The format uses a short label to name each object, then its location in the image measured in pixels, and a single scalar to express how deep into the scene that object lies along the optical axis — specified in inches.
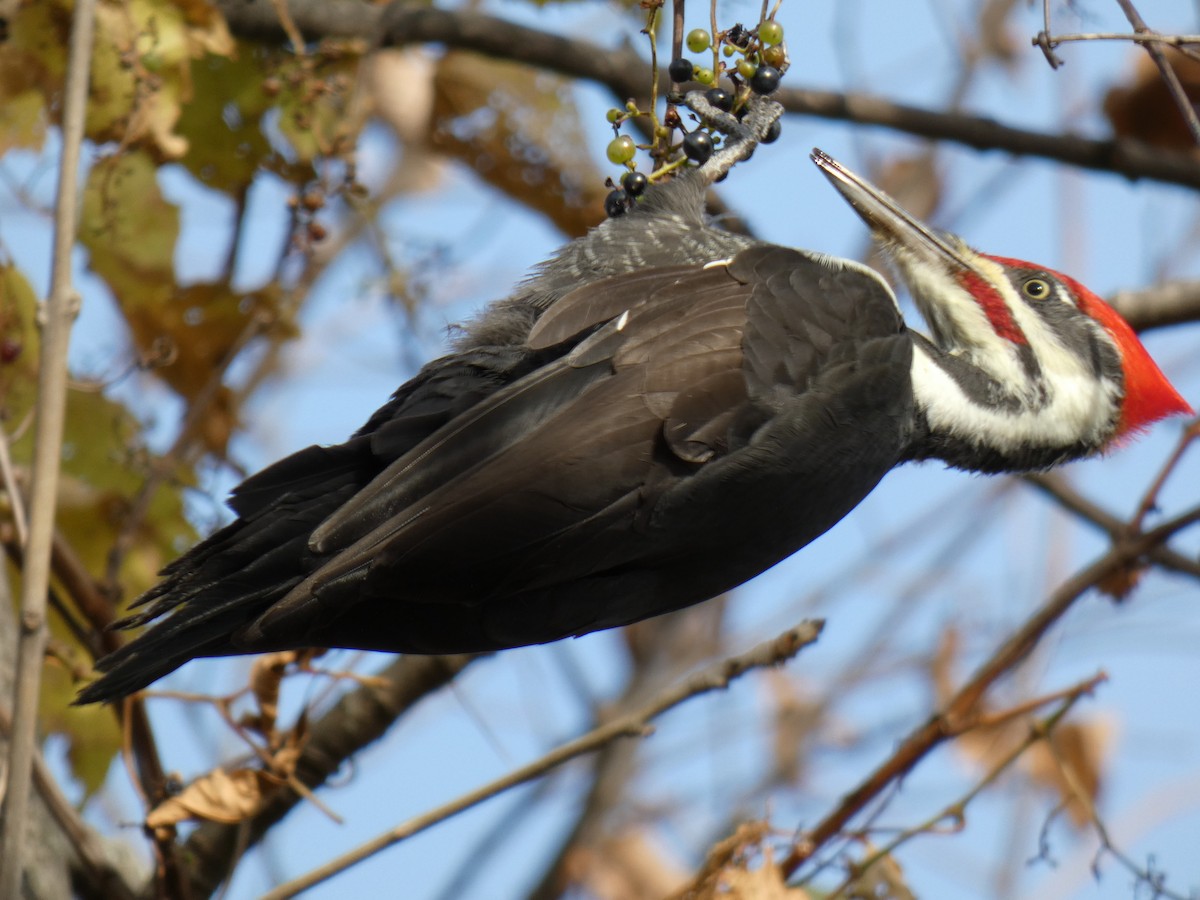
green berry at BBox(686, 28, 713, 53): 219.0
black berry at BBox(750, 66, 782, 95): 240.5
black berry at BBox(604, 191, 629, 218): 253.3
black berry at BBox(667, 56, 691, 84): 226.1
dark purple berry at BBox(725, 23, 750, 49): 227.1
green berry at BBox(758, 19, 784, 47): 223.5
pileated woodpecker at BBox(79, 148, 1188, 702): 209.9
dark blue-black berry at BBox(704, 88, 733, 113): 249.3
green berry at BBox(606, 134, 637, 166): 228.1
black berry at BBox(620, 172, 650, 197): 237.8
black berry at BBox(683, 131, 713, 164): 230.8
